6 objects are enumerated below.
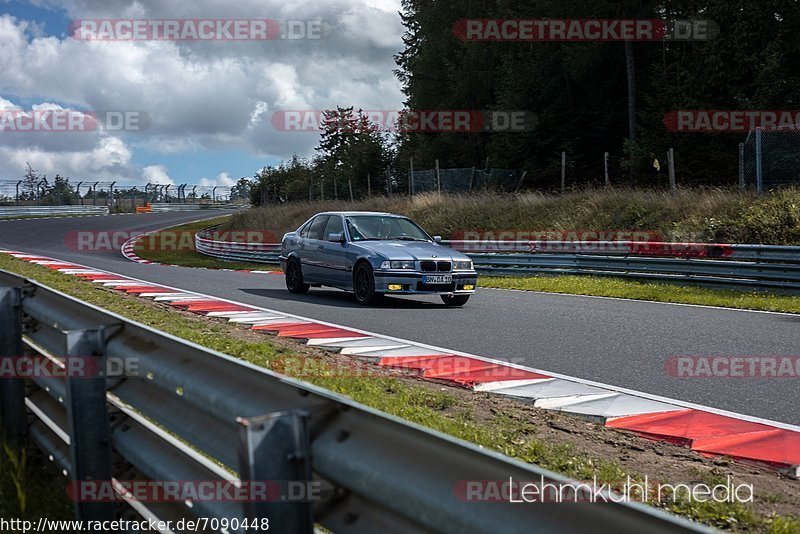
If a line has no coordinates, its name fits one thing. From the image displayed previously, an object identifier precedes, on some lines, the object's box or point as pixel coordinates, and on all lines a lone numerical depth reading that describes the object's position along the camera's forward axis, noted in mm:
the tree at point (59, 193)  67000
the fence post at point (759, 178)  18750
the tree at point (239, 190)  86938
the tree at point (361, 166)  40031
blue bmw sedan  12375
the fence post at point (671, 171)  21472
